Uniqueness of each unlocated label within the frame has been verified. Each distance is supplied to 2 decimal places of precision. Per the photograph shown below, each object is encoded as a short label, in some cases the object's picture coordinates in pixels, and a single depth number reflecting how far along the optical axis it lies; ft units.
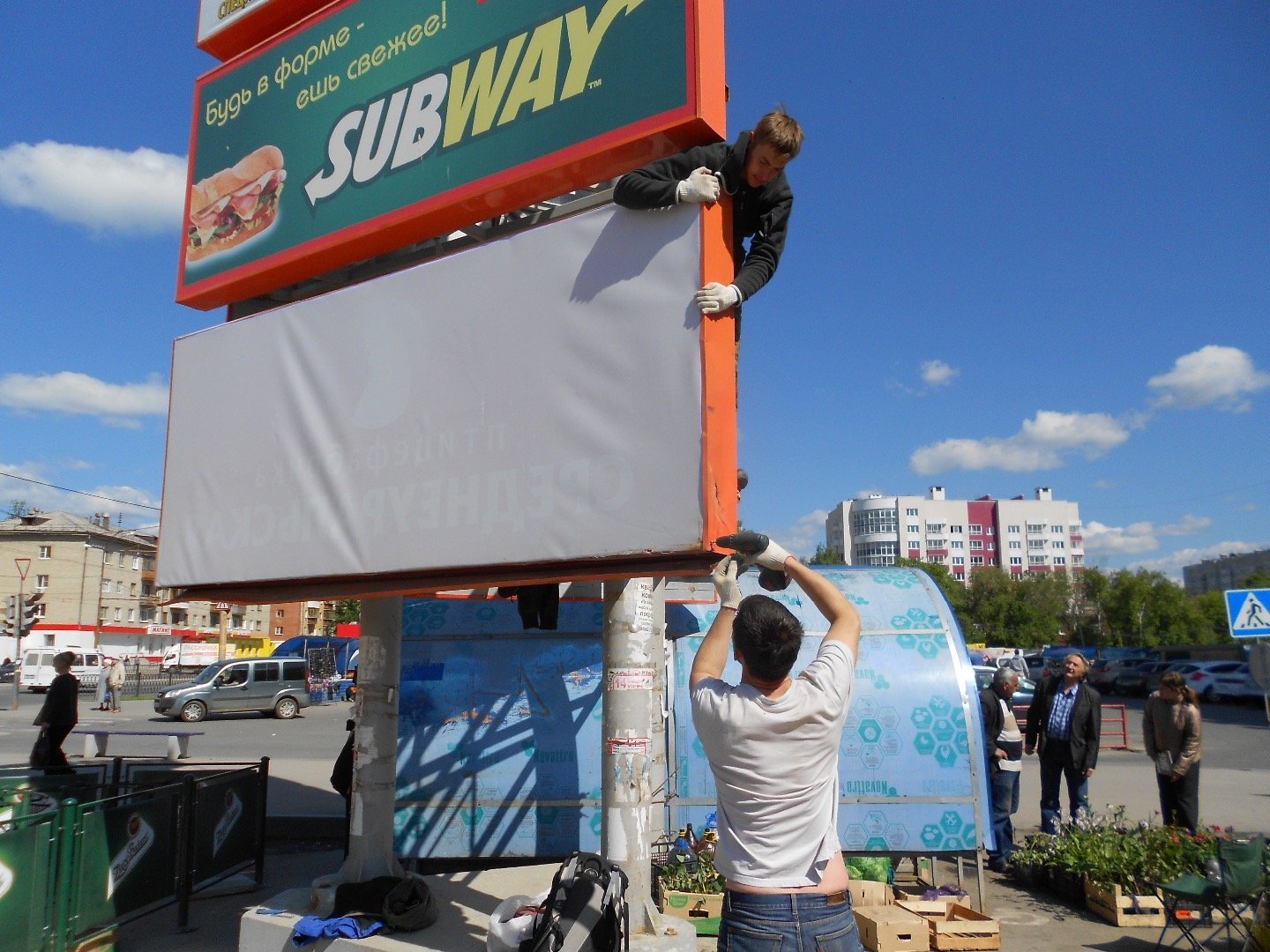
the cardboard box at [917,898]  23.34
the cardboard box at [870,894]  23.80
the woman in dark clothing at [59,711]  35.63
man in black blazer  29.25
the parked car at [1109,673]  126.21
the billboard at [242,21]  23.25
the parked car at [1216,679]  104.68
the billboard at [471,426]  13.88
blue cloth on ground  18.42
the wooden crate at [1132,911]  23.40
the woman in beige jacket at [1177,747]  27.22
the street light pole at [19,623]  94.66
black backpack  13.69
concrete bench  37.91
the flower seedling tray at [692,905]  23.07
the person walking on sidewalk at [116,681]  93.42
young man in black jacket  13.92
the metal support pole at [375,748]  20.93
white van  125.59
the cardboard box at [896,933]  21.54
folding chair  19.27
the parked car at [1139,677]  119.75
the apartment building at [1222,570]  387.55
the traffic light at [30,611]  96.02
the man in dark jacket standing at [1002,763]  30.58
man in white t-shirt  8.54
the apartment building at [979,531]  438.81
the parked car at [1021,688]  65.77
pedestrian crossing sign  34.42
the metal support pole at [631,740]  19.54
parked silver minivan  83.87
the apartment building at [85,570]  233.14
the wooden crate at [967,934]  21.95
